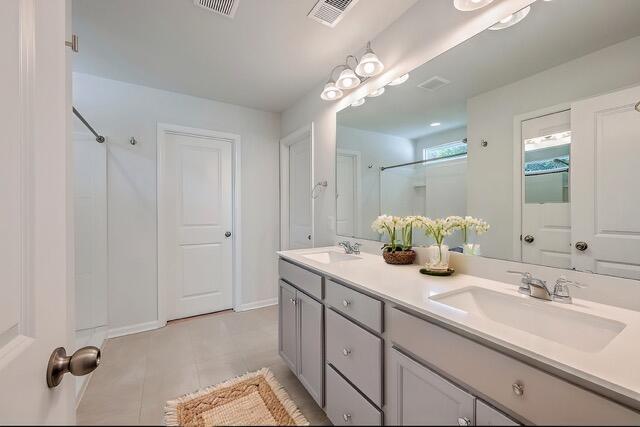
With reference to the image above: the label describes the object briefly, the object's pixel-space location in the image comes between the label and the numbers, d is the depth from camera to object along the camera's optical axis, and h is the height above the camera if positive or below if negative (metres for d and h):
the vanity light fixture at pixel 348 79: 1.89 +0.94
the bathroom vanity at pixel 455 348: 0.60 -0.40
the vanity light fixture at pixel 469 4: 1.22 +0.95
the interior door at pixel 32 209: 0.41 +0.00
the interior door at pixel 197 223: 2.77 -0.13
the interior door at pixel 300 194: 2.88 +0.19
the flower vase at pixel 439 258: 1.37 -0.24
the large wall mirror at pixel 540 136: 0.94 +0.33
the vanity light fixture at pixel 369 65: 1.69 +0.94
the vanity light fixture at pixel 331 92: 2.07 +0.93
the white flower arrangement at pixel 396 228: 1.65 -0.11
